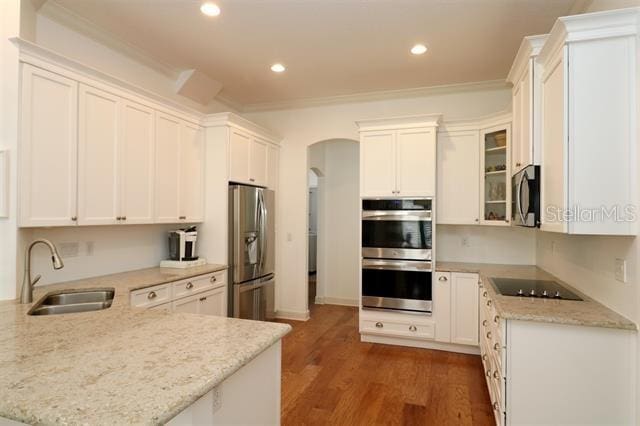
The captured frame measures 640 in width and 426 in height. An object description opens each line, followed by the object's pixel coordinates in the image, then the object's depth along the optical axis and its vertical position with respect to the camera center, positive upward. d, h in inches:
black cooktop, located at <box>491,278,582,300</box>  98.4 -21.9
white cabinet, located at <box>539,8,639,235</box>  71.7 +19.5
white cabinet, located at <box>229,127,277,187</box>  155.3 +25.9
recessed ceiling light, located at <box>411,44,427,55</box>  127.7 +60.0
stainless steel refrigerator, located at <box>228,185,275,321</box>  152.1 -17.2
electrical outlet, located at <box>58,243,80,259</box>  108.9 -11.3
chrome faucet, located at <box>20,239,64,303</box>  81.3 -16.4
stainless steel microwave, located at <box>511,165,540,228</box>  94.5 +5.4
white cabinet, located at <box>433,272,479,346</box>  143.4 -36.9
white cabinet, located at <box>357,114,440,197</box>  150.0 +25.1
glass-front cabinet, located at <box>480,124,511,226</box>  141.9 +16.7
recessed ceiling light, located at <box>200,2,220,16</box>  103.2 +59.8
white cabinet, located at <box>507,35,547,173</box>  93.9 +32.6
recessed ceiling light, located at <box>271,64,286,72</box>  145.3 +60.3
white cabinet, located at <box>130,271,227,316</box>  109.9 -27.9
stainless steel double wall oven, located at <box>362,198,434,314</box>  149.4 -16.3
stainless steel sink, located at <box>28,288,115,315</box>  86.7 -23.0
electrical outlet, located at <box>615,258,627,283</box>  75.9 -11.4
